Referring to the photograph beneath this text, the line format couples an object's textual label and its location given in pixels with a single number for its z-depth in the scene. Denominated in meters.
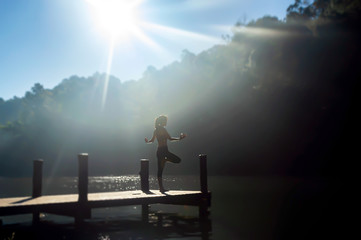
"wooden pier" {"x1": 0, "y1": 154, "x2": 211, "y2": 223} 10.90
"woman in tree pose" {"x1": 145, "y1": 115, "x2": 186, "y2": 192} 13.79
